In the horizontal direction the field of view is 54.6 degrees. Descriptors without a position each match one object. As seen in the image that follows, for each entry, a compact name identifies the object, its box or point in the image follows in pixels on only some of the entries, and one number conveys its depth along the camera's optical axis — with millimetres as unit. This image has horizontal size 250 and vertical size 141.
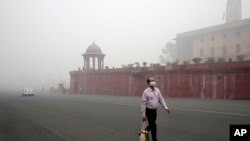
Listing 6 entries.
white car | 41656
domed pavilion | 53525
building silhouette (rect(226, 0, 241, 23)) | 81562
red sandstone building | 24062
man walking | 6672
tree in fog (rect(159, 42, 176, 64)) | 82831
